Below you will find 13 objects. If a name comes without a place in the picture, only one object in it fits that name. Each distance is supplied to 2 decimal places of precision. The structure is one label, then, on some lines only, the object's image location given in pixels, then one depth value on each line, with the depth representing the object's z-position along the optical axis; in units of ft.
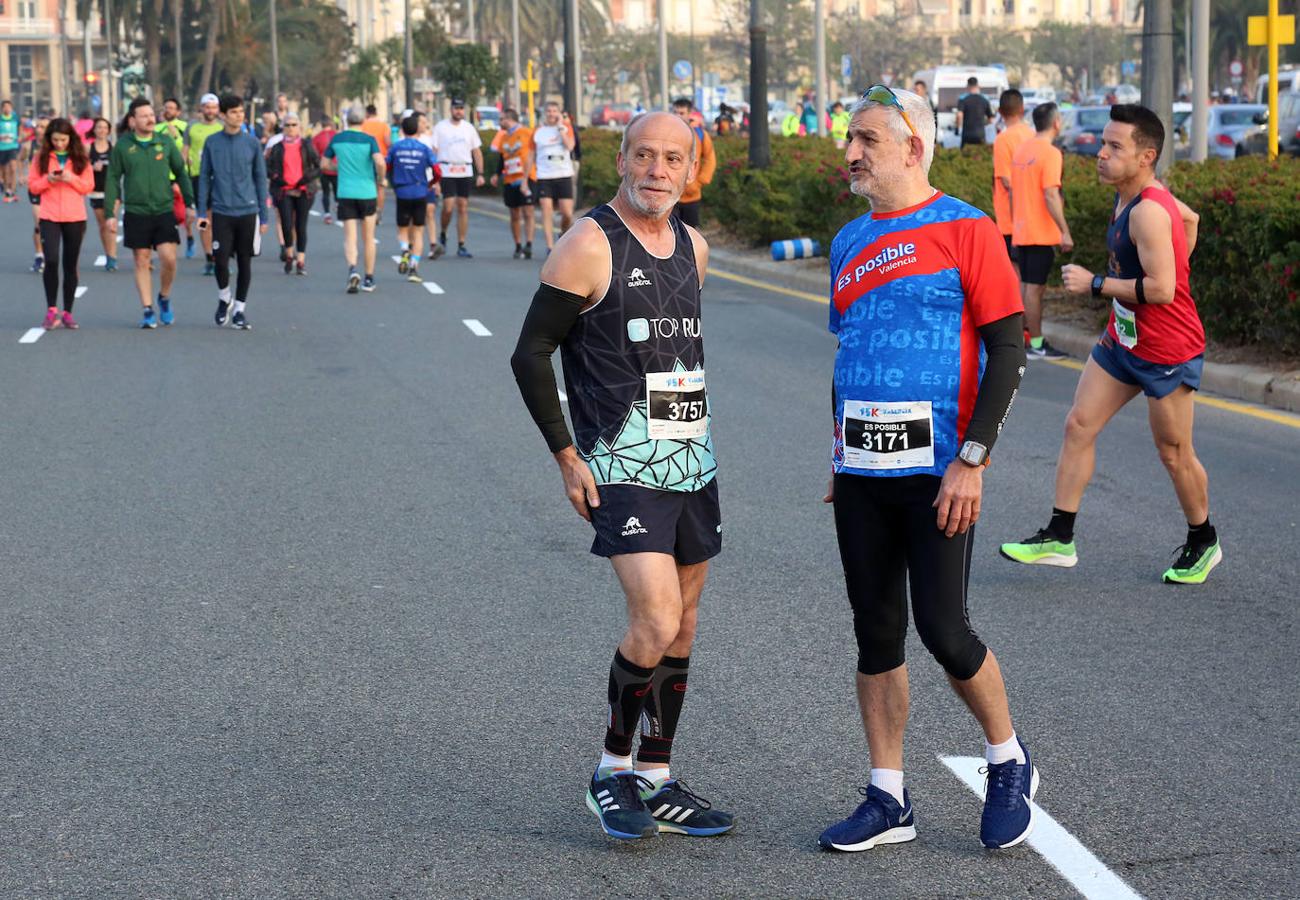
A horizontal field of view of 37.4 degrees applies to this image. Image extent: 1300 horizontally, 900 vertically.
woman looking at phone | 53.62
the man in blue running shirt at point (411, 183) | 70.23
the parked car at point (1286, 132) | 124.88
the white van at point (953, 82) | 197.88
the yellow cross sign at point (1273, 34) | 65.62
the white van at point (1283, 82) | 152.97
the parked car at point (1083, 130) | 152.75
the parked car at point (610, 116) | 314.76
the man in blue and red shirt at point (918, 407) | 14.60
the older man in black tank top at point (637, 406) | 15.06
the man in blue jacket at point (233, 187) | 53.93
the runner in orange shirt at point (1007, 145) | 48.67
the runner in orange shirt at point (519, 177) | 80.64
